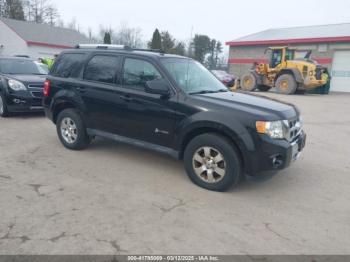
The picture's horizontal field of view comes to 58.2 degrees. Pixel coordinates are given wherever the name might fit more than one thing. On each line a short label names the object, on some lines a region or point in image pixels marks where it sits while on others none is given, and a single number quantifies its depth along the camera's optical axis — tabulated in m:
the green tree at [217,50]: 63.78
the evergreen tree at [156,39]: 40.84
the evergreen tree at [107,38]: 42.72
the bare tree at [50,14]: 59.78
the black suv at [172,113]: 4.13
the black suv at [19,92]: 8.33
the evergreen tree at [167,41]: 46.25
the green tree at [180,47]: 48.50
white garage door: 25.44
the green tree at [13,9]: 49.59
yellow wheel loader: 18.67
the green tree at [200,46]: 57.70
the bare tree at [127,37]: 74.21
